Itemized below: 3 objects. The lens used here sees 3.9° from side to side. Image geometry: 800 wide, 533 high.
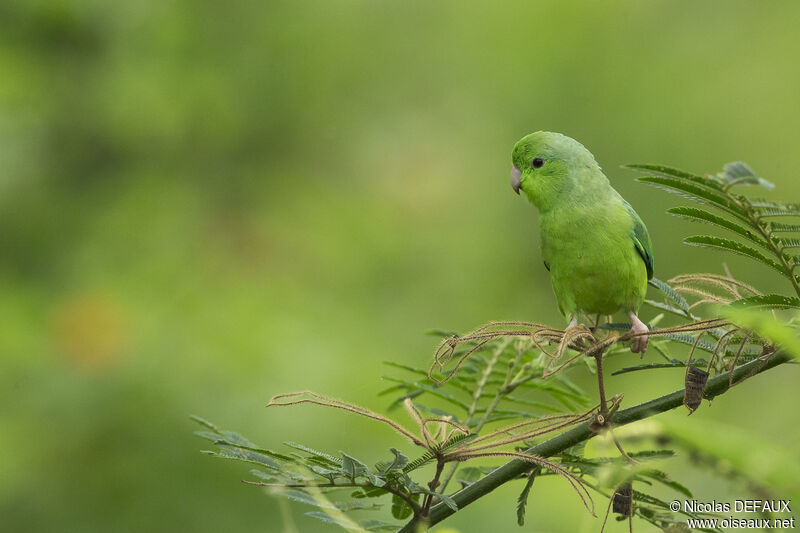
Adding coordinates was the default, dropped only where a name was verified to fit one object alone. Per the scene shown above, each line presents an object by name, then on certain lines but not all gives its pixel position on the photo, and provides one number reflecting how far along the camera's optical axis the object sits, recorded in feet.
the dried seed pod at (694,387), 15.07
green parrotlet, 15.44
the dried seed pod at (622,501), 15.14
